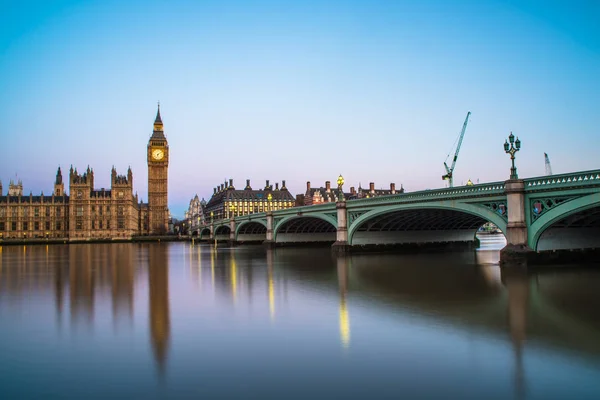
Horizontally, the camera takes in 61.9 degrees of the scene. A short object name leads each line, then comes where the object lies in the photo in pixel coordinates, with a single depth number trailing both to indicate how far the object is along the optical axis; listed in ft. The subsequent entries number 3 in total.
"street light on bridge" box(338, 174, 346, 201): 164.35
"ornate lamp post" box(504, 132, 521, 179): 101.81
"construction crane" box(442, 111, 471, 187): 378.69
